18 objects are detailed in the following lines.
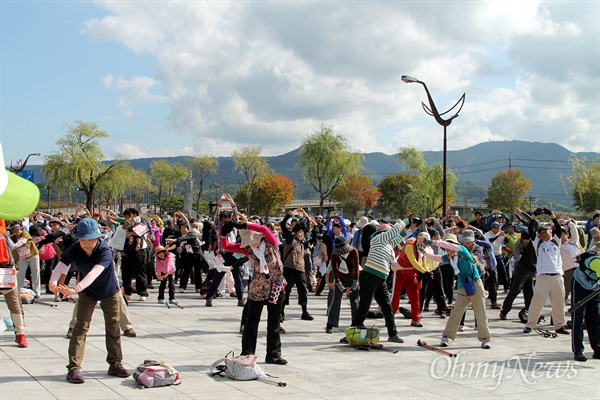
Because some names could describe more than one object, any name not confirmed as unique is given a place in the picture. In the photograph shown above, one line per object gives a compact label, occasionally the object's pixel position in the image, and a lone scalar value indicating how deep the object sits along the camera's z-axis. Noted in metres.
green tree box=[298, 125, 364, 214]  71.94
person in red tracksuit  10.66
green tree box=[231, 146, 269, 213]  85.62
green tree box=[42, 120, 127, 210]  52.97
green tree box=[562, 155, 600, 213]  50.50
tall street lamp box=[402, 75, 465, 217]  21.64
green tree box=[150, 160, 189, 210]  106.81
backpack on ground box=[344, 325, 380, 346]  8.86
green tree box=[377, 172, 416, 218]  93.75
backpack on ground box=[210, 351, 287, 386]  6.92
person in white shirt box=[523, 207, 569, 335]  10.27
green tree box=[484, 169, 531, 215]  106.31
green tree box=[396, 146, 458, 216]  73.81
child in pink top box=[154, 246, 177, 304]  12.55
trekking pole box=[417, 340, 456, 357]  8.58
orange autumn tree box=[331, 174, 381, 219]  99.38
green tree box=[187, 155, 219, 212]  98.56
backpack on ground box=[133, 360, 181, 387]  6.46
